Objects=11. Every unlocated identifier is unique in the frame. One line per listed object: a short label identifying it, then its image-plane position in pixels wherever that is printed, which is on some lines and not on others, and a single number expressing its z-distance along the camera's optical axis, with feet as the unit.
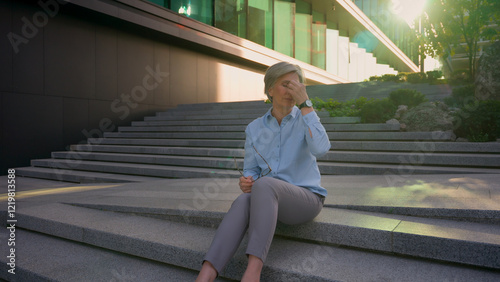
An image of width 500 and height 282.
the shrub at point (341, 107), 27.04
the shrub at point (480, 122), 19.73
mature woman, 6.87
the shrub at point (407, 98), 26.58
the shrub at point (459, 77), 40.40
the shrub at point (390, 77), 52.75
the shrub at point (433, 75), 47.56
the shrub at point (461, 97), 29.00
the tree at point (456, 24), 37.06
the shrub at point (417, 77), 46.52
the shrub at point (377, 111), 24.82
